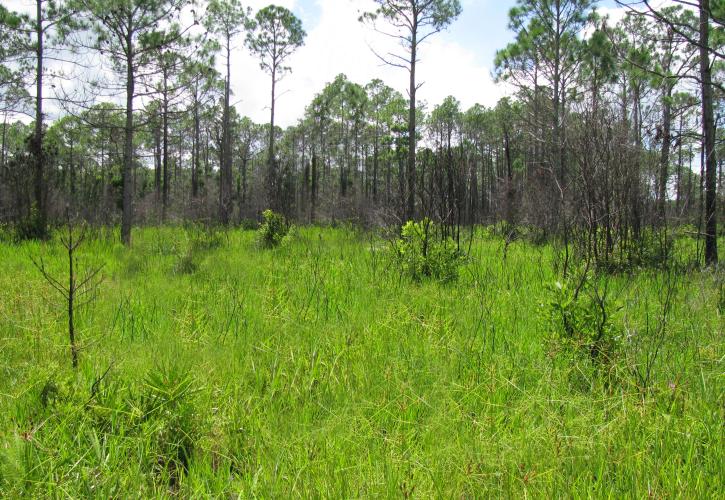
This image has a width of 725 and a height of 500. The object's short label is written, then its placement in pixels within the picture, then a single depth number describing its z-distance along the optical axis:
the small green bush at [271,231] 9.33
